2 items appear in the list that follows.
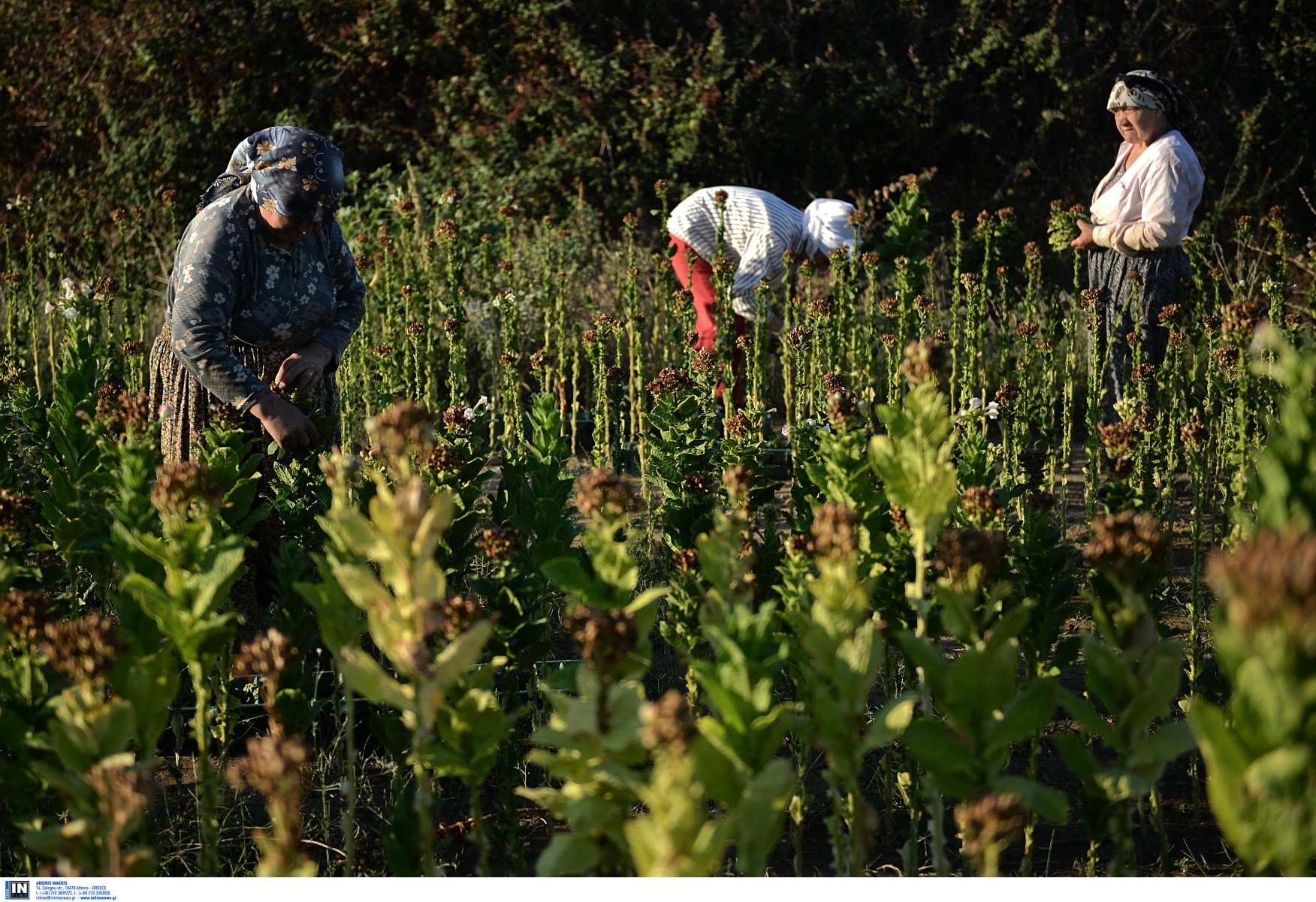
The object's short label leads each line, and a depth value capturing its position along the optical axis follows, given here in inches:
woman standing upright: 415.2
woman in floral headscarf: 244.4
